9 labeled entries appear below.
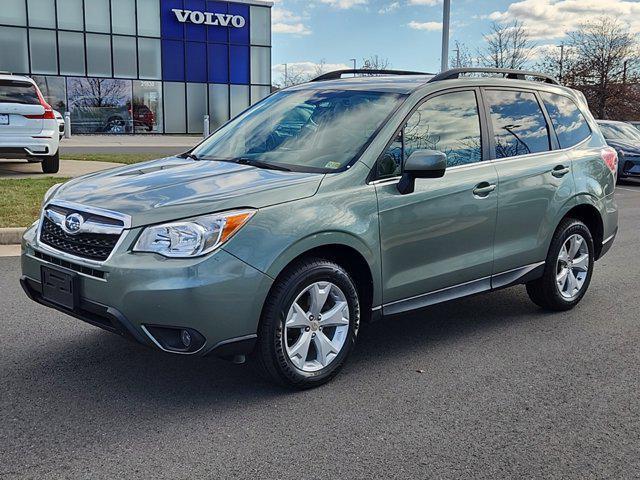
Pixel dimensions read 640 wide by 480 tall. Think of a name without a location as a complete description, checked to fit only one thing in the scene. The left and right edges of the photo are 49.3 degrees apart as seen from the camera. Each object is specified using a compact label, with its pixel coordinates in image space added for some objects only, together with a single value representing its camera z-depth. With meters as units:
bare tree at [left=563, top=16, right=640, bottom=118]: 35.66
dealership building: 32.72
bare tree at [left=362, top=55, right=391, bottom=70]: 46.47
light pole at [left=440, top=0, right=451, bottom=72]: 15.91
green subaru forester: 3.56
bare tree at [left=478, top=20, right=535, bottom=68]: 33.09
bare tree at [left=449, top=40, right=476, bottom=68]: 34.52
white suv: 12.45
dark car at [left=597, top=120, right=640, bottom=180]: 17.40
